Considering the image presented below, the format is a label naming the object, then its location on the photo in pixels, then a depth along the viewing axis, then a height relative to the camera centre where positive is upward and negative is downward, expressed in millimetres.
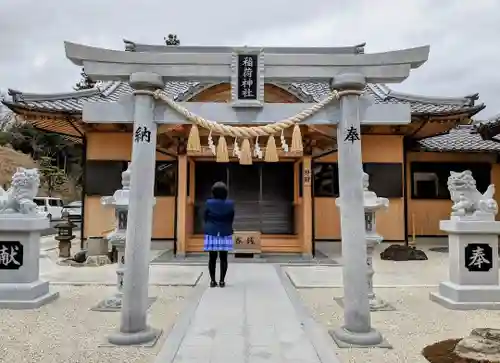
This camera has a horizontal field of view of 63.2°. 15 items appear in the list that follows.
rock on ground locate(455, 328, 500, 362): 4008 -1496
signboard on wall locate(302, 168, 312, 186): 11930 +656
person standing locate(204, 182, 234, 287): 7457 -450
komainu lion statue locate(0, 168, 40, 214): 6777 +56
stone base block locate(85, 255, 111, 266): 10789 -1661
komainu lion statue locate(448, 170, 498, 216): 6734 +59
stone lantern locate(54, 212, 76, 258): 12141 -1209
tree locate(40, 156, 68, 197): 28720 +1667
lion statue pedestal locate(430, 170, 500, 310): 6438 -854
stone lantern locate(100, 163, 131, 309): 6297 -467
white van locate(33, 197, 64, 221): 25944 -460
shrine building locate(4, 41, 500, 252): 12188 +930
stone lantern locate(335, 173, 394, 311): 6375 -445
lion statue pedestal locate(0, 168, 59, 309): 6449 -851
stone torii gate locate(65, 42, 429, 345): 4750 +1072
